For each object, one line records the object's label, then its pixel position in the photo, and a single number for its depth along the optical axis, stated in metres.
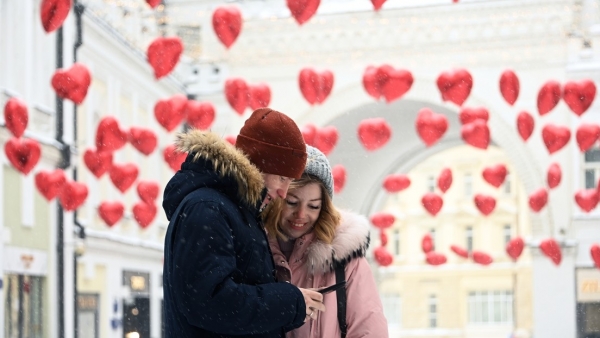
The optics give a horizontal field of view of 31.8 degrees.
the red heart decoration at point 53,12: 11.27
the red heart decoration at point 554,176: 17.98
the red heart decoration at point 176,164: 11.63
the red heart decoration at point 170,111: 13.67
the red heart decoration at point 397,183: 17.86
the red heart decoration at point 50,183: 13.09
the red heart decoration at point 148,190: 15.94
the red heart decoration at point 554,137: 15.16
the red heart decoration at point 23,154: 12.31
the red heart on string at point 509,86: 14.87
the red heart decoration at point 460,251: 19.03
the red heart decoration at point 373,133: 14.79
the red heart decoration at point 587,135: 15.42
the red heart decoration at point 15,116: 11.97
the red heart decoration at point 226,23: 13.01
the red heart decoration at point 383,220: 17.94
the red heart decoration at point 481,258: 18.12
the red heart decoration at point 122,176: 13.79
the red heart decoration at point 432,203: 16.70
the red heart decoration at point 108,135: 13.39
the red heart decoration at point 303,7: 11.49
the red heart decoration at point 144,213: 15.53
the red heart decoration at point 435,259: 17.88
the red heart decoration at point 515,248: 17.48
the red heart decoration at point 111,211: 15.47
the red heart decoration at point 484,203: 16.56
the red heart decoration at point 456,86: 14.05
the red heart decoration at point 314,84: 14.27
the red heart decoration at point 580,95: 14.17
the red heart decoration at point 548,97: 14.80
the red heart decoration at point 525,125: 16.19
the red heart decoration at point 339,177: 14.55
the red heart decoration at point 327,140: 15.13
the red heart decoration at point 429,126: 14.88
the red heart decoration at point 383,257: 17.69
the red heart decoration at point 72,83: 11.62
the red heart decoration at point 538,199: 17.80
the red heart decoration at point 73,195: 12.85
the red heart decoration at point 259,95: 14.25
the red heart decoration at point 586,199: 16.50
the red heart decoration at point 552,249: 19.25
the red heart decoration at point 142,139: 14.21
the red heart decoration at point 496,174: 16.06
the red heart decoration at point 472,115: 16.12
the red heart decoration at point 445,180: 16.58
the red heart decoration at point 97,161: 13.54
